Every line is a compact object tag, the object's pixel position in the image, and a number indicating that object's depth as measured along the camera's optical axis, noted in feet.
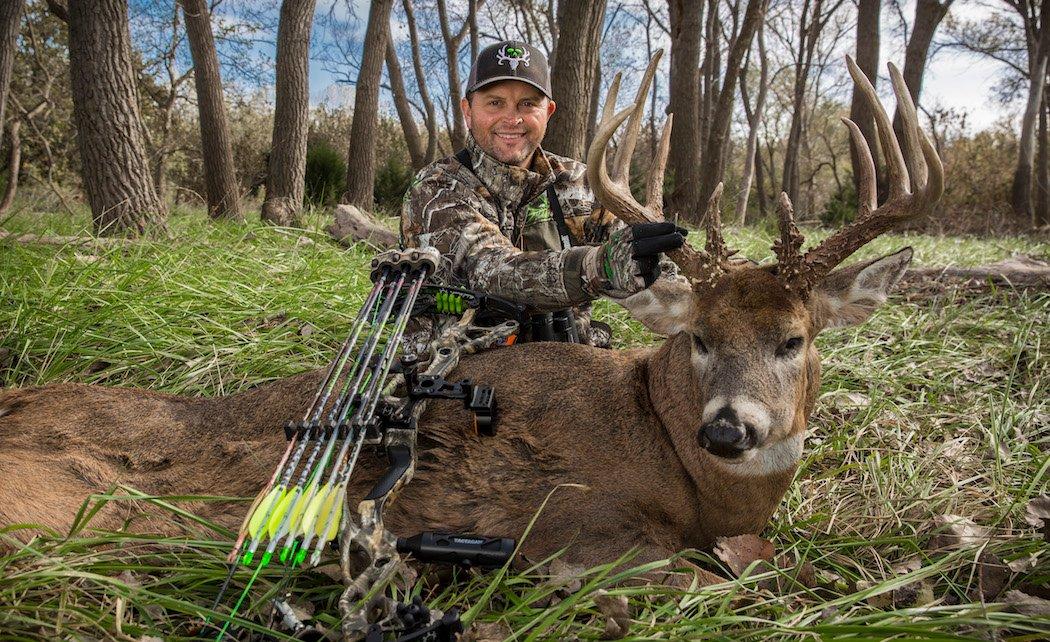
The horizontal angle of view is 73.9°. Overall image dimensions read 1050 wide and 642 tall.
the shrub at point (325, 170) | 59.52
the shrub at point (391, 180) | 66.57
